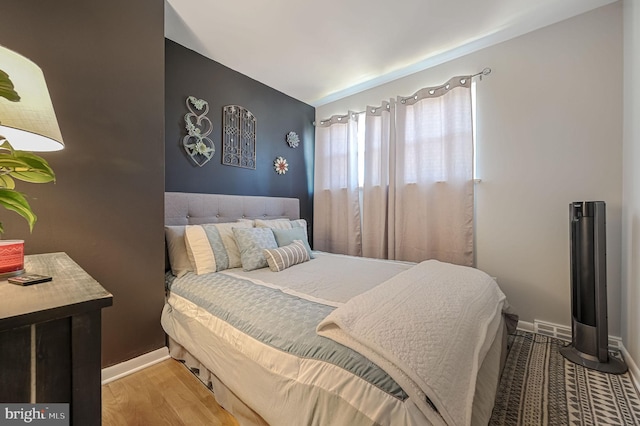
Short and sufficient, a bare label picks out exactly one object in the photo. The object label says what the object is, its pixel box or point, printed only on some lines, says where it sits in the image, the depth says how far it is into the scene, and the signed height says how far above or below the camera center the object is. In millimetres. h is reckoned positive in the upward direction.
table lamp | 699 +269
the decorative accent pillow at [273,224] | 2516 -116
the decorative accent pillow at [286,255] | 2029 -364
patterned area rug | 1326 -1065
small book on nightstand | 752 -201
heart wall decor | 2494 +787
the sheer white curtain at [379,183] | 3009 +353
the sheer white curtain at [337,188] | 3352 +332
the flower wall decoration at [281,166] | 3379 +620
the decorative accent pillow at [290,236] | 2316 -225
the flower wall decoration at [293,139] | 3525 +1013
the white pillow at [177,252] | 1985 -312
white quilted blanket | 812 -483
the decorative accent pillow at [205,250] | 1940 -293
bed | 837 -518
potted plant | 639 +130
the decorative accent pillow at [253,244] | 2025 -267
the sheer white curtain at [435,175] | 2543 +382
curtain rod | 2475 +1339
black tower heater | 1714 -538
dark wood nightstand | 515 -295
